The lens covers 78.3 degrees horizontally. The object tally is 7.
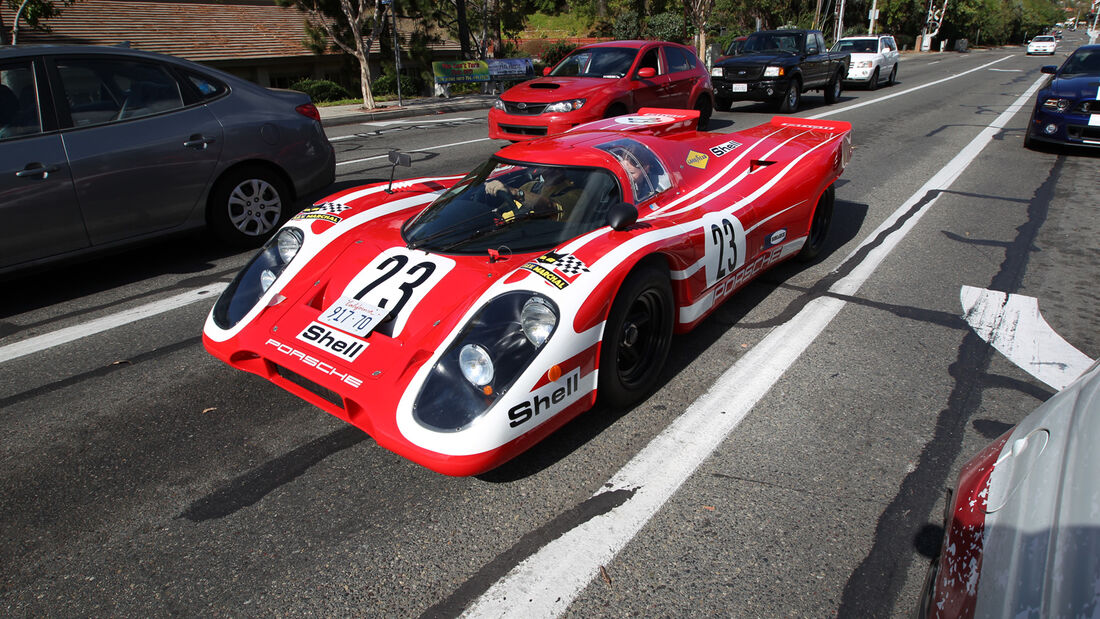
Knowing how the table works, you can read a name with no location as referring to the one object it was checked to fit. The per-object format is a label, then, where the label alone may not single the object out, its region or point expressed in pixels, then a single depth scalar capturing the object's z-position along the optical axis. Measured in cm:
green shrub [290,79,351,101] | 2177
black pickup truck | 1398
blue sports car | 945
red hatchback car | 936
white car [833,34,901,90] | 1995
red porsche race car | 259
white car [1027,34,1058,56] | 4978
